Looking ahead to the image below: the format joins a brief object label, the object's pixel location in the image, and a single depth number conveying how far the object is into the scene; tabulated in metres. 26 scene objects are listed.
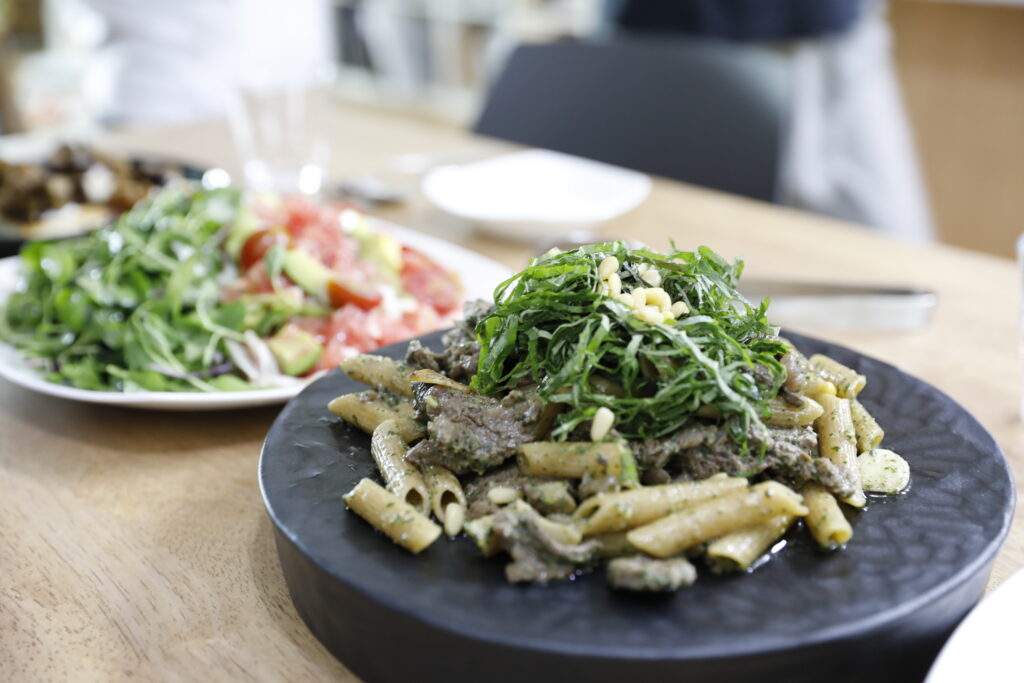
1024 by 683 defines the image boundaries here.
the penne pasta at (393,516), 0.42
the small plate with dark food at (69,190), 0.87
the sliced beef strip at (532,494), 0.44
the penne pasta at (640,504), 0.42
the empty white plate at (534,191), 0.88
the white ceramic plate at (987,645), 0.37
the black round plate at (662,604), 0.37
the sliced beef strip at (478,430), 0.46
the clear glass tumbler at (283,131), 1.00
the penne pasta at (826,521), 0.42
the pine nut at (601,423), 0.44
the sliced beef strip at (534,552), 0.40
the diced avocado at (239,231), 0.71
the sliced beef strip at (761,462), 0.44
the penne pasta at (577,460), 0.44
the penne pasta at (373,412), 0.49
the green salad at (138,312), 0.62
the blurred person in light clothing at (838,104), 1.70
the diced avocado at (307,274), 0.68
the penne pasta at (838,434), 0.46
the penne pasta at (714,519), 0.41
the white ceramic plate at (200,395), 0.58
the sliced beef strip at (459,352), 0.51
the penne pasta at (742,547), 0.41
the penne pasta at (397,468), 0.45
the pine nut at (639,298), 0.47
